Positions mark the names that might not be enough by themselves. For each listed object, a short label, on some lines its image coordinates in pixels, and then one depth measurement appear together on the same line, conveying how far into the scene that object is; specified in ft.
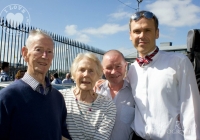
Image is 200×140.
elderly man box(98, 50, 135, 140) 7.28
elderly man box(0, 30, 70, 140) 4.75
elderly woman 6.34
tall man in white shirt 6.05
